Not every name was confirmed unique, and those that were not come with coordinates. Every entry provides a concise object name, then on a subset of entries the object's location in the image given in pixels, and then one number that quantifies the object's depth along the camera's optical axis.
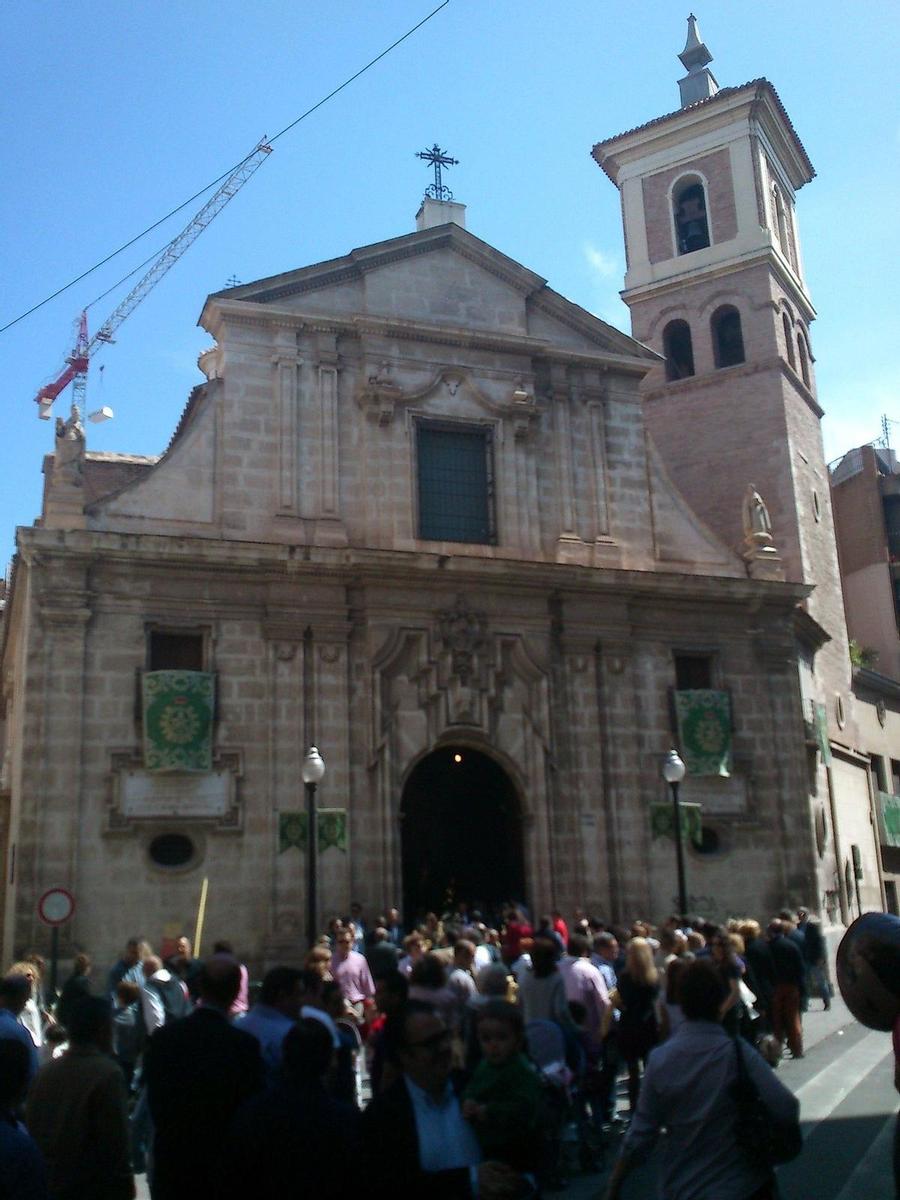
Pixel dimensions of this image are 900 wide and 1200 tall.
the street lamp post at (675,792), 19.64
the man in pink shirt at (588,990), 10.70
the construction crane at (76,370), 76.88
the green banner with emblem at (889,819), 34.97
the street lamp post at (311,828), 18.14
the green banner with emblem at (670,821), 23.08
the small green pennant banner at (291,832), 20.67
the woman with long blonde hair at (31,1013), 9.66
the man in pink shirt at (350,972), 13.45
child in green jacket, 5.59
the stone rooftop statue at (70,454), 21.16
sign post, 17.25
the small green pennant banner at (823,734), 27.01
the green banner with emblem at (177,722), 20.22
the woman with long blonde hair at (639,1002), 10.66
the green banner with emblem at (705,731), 23.70
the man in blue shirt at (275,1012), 6.78
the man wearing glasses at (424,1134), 4.66
